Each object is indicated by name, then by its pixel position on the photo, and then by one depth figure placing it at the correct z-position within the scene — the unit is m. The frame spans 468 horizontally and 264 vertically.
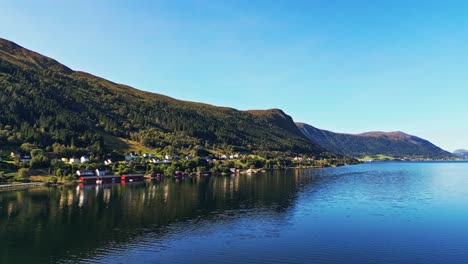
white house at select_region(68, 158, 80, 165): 178.55
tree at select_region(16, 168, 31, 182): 137.62
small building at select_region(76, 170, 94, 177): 159.31
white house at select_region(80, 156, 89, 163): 184.69
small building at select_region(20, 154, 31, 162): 160.38
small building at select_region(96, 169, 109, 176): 166.38
